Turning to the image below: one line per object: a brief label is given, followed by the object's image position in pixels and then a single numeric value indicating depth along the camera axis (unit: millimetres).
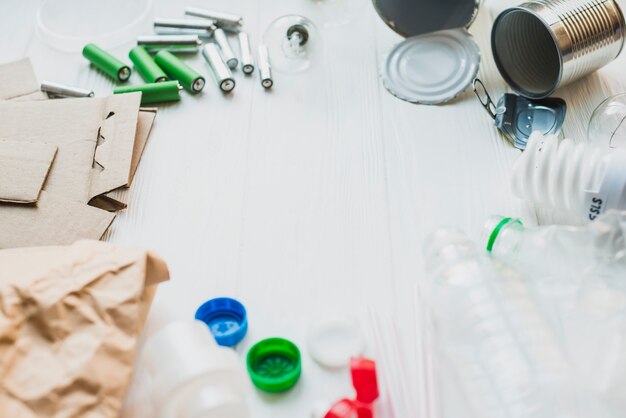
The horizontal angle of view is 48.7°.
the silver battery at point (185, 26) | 1476
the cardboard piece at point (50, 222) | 1078
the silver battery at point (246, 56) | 1390
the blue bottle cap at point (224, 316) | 976
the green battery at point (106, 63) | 1385
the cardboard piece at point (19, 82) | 1339
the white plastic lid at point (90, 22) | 1489
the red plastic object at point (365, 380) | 869
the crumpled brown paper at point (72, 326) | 789
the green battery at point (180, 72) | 1349
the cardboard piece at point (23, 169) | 1130
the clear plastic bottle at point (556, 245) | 925
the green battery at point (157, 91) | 1323
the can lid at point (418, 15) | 1416
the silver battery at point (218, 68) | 1355
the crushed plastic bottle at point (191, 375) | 819
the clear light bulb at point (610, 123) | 1150
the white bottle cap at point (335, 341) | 946
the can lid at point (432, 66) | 1327
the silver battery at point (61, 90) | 1344
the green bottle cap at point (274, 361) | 919
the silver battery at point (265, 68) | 1360
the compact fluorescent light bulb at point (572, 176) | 961
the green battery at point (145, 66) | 1370
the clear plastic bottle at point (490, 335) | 829
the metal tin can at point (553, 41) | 1170
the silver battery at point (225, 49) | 1407
